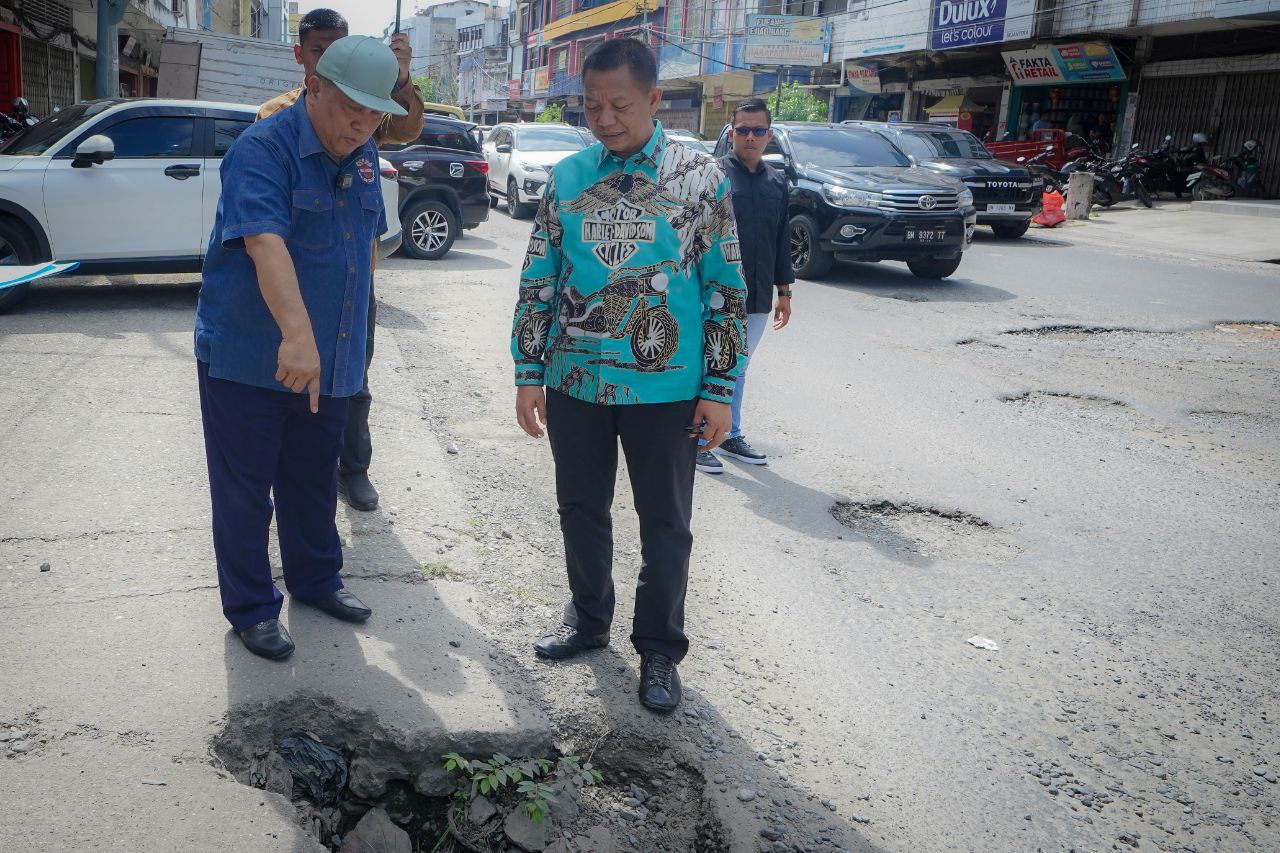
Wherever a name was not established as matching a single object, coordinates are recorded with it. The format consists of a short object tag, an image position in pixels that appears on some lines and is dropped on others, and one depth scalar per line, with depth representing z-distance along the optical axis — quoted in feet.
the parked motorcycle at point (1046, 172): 67.72
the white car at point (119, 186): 25.41
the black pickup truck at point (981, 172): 51.92
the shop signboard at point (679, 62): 137.49
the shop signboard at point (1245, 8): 60.54
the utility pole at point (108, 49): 46.62
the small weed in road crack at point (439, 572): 11.95
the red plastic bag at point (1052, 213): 63.16
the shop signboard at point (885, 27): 91.97
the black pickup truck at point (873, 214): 35.73
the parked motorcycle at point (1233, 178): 68.64
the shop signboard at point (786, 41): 111.55
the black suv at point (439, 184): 39.58
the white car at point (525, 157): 56.65
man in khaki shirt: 13.51
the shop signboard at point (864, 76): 106.63
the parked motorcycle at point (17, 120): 36.87
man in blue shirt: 8.50
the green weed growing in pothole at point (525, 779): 8.38
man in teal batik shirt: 8.99
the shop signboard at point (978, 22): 79.82
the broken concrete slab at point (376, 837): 8.20
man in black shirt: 16.72
